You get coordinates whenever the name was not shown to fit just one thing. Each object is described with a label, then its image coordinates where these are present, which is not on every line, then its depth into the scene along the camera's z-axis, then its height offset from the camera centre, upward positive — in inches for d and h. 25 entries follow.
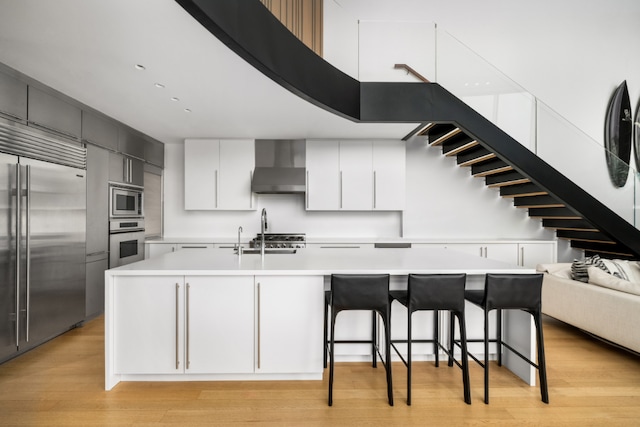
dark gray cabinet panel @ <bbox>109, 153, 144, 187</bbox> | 162.4 +23.4
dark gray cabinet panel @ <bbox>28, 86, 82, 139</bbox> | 116.0 +37.9
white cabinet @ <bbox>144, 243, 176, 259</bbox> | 191.8 -19.9
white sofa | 103.5 -31.2
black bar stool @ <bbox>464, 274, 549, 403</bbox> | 85.7 -21.7
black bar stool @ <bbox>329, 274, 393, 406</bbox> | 84.7 -20.7
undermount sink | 140.5 -16.4
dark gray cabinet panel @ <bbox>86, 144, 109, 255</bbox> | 144.6 +6.4
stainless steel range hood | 196.4 +31.1
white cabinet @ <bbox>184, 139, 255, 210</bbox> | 200.1 +25.0
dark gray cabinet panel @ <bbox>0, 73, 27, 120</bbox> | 104.2 +38.2
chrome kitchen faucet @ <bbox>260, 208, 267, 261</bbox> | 111.7 -2.7
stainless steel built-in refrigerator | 104.5 -13.1
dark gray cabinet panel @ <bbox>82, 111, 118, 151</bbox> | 142.8 +38.4
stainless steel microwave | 161.0 +6.1
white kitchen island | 92.1 -30.0
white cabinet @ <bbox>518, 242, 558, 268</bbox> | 193.8 -22.7
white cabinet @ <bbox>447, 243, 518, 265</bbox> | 191.9 -20.8
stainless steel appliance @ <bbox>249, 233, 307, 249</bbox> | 189.2 -15.5
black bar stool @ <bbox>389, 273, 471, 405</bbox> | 85.7 -21.1
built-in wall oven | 160.9 -14.1
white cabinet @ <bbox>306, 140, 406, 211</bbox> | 200.1 +24.5
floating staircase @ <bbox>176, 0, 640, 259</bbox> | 90.0 +44.2
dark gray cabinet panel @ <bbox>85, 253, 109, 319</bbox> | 143.1 -31.9
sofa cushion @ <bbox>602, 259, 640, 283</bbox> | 130.6 -22.1
